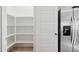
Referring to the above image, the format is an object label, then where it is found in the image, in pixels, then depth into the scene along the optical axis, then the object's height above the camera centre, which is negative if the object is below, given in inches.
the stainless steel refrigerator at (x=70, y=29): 72.0 +0.4
